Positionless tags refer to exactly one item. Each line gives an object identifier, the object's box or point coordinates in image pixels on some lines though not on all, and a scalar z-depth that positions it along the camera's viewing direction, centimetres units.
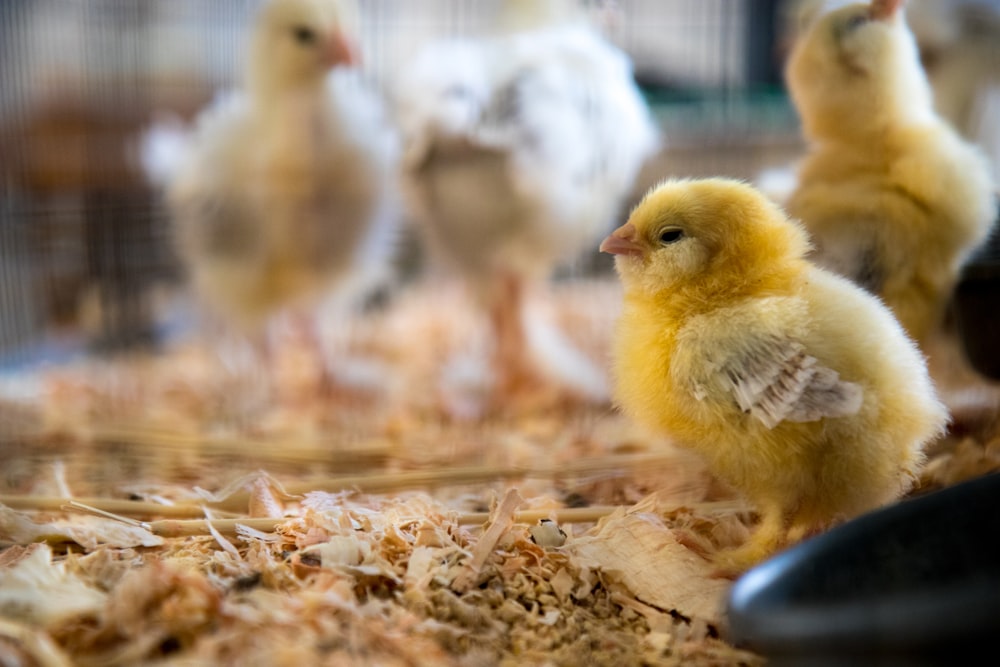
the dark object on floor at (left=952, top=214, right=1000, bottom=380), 50
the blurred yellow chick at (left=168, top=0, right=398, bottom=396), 64
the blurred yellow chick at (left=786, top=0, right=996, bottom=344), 48
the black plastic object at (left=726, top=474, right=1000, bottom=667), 37
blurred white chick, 60
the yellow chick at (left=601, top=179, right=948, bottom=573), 43
